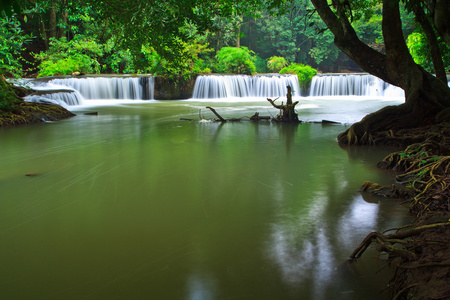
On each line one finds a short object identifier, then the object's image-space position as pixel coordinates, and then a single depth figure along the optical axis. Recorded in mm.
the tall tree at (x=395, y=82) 7684
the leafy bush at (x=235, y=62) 27203
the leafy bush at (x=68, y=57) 23094
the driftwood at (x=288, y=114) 11658
